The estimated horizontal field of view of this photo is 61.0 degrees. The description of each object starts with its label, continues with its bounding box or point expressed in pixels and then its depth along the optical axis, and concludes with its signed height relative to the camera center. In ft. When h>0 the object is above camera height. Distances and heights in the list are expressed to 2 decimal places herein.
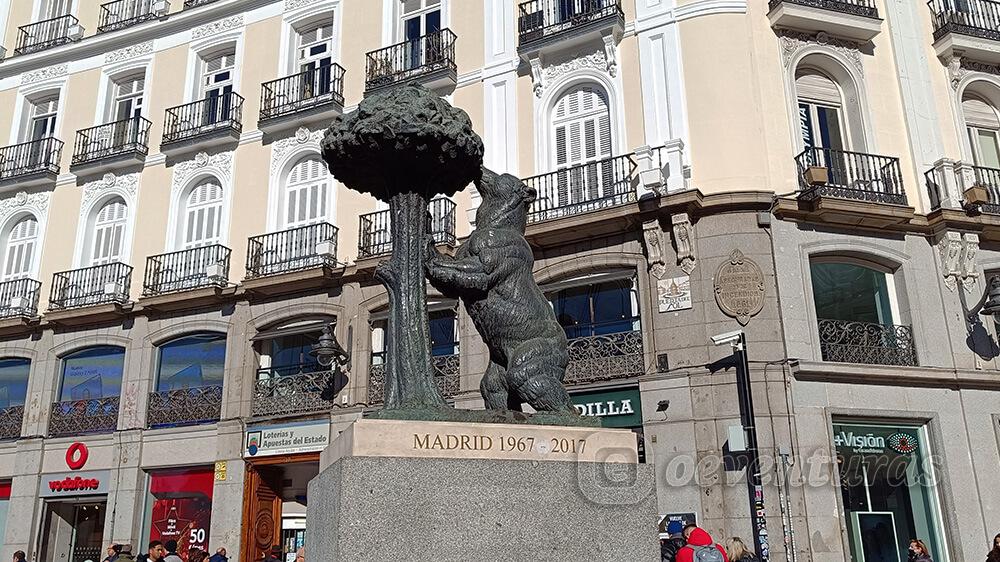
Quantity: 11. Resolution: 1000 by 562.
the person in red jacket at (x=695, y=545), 26.63 +0.28
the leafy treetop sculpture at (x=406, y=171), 18.94 +8.79
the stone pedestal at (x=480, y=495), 16.37 +1.24
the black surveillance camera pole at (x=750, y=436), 44.68 +6.13
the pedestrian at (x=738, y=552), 31.55 +0.04
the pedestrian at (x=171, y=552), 35.09 +0.57
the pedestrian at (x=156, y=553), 32.40 +0.49
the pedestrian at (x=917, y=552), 34.88 -0.11
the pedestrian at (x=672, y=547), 32.07 +0.29
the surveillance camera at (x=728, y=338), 47.60 +11.54
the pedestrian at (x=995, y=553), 35.63 -0.24
